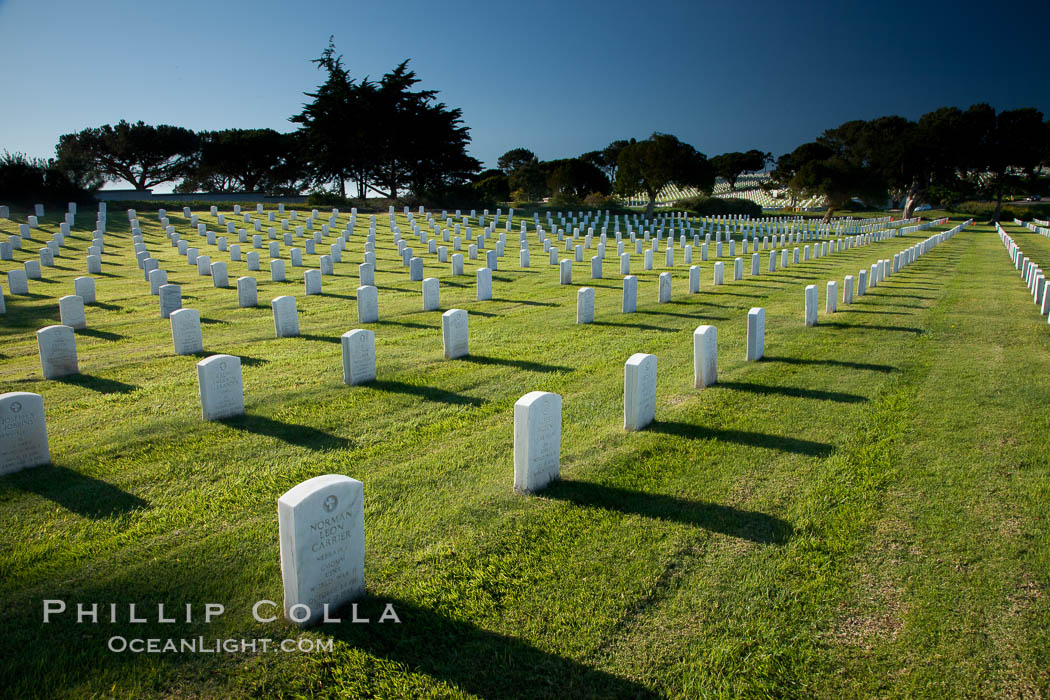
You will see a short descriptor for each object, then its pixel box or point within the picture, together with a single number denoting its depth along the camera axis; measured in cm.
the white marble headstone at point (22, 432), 550
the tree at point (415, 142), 5712
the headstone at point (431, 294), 1348
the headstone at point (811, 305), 1198
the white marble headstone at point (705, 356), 806
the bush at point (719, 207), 5919
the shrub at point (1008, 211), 7006
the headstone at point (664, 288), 1464
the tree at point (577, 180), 6281
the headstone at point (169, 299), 1259
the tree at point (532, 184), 6588
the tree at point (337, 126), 5578
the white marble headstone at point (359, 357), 816
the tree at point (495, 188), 6074
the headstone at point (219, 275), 1605
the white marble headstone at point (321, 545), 358
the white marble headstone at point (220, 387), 685
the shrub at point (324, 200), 4623
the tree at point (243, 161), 6438
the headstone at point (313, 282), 1530
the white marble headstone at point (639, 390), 652
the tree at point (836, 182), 5778
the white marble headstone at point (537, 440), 519
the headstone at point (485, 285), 1502
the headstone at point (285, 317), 1101
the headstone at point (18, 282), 1516
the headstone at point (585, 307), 1236
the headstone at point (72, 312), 1141
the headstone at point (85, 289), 1383
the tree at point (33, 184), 3338
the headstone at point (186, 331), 970
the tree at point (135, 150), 6081
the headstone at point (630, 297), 1350
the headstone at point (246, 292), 1373
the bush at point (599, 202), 5577
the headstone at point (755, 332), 948
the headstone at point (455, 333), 954
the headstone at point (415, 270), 1792
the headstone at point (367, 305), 1205
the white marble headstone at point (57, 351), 837
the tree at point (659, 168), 5178
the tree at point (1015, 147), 6481
